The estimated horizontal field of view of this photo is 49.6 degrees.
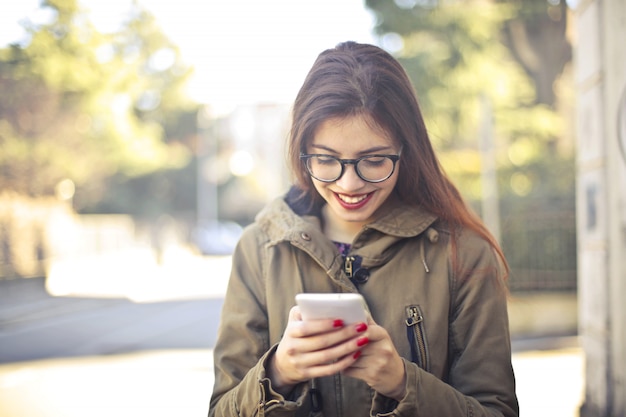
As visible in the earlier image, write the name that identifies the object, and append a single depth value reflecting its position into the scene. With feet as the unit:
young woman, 6.46
